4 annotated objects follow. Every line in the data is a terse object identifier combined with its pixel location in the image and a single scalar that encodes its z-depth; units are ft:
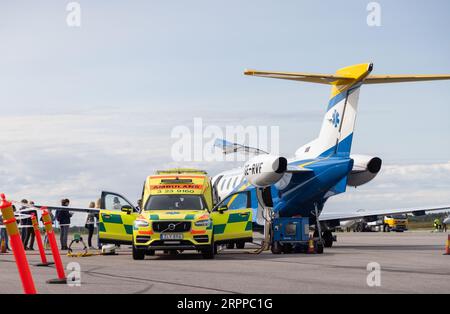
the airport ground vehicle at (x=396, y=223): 262.67
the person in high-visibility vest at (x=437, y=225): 268.07
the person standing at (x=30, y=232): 104.41
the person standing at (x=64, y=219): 106.42
